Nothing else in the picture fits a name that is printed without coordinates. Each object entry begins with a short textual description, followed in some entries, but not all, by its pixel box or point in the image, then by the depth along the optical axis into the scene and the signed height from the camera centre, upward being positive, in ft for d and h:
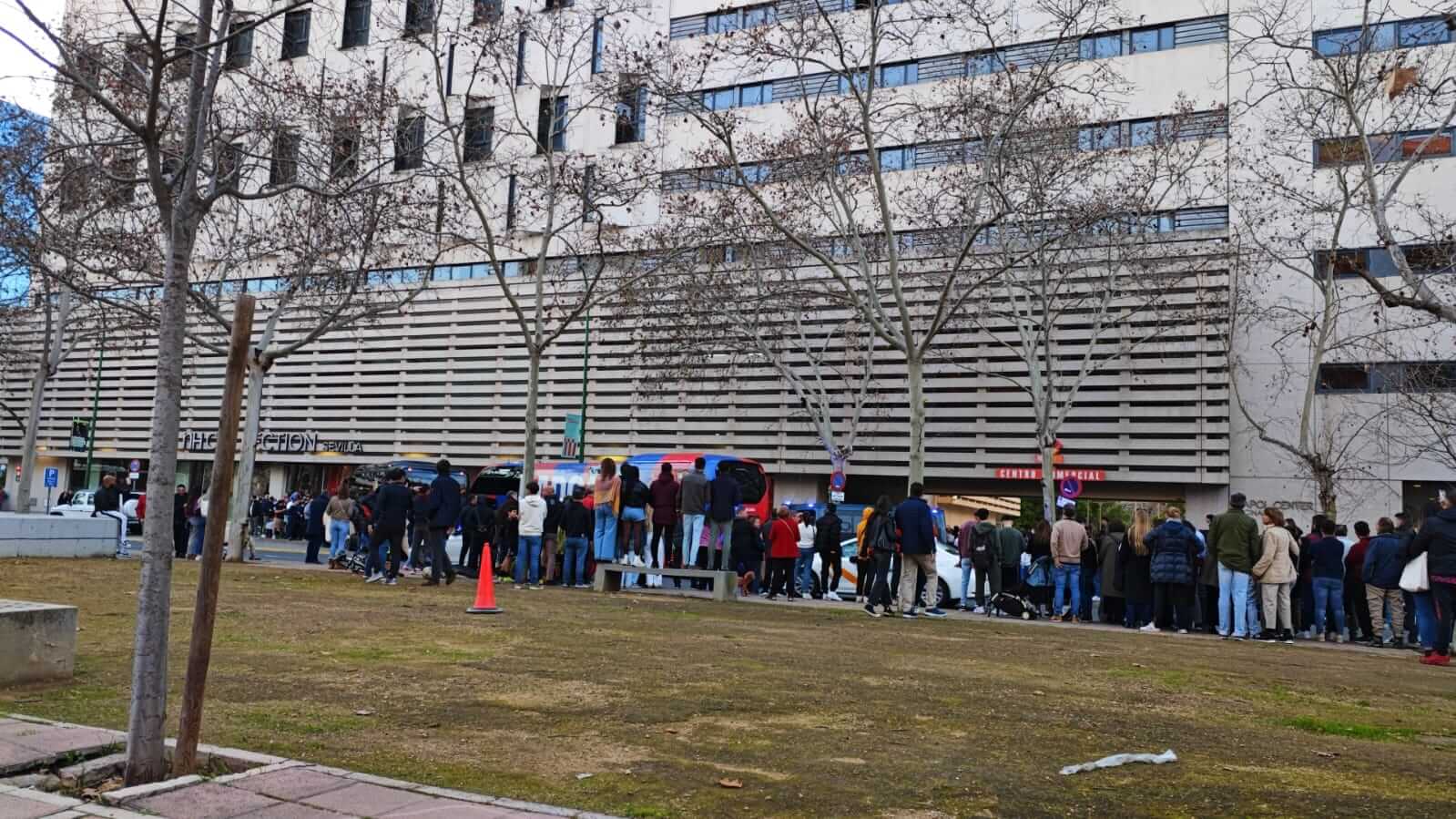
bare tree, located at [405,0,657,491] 67.05 +28.39
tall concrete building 94.27 +16.98
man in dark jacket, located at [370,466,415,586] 54.39 -0.72
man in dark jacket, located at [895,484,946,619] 48.16 -0.64
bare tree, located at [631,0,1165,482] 59.26 +24.63
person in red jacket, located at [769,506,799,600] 62.13 -1.97
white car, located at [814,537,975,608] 63.41 -3.09
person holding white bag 41.47 -1.12
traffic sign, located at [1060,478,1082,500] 84.33 +2.55
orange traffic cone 41.29 -3.35
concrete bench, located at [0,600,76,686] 22.29 -3.15
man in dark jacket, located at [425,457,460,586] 52.90 -0.54
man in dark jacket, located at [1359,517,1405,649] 49.16 -1.91
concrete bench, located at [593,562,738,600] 52.80 -3.37
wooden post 16.12 -1.08
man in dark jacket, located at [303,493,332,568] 79.10 -2.15
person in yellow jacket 60.64 -3.36
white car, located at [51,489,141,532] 95.16 -1.72
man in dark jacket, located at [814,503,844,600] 63.36 -1.79
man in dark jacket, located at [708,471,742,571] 57.41 +0.09
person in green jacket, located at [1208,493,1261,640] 49.16 -1.27
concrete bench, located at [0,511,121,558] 60.13 -2.76
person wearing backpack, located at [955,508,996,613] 58.39 -1.50
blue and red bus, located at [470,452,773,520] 87.40 +2.55
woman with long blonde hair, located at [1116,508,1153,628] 52.85 -2.10
